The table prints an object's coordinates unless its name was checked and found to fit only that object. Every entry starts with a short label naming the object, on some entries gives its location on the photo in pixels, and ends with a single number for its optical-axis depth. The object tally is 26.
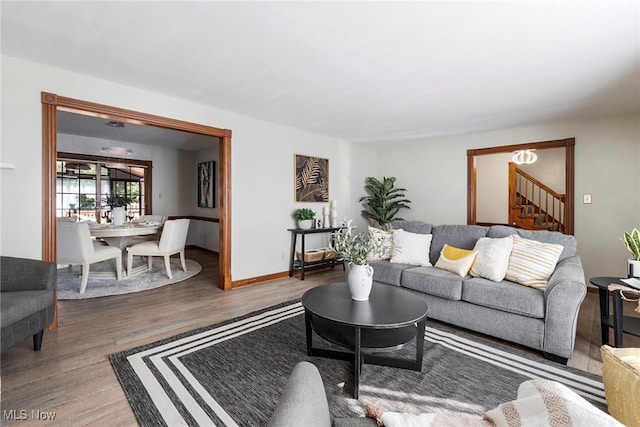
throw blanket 0.66
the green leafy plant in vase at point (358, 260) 2.27
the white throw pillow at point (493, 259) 2.79
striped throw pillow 2.61
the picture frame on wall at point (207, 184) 6.47
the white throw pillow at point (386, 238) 3.68
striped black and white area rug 1.74
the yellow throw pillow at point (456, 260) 2.98
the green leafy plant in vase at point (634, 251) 2.43
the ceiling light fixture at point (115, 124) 4.81
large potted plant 5.93
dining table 4.28
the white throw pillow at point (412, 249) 3.50
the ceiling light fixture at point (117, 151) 5.19
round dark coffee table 1.90
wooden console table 4.75
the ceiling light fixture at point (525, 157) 5.41
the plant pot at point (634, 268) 2.42
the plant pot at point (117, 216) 4.80
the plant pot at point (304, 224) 4.83
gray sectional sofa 2.23
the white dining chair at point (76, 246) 3.75
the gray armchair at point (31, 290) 2.15
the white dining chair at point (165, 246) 4.49
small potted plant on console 4.84
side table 2.29
